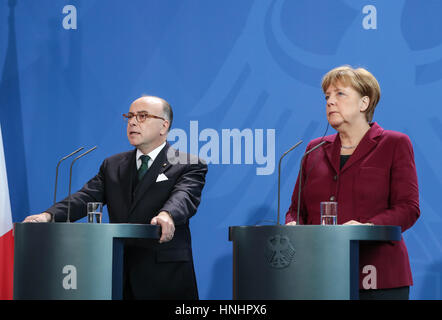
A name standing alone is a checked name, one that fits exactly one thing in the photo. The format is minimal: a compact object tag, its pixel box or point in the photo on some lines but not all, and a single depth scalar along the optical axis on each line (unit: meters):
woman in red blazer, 5.01
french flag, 7.71
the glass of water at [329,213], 4.93
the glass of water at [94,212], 5.46
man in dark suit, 5.84
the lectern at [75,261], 4.73
